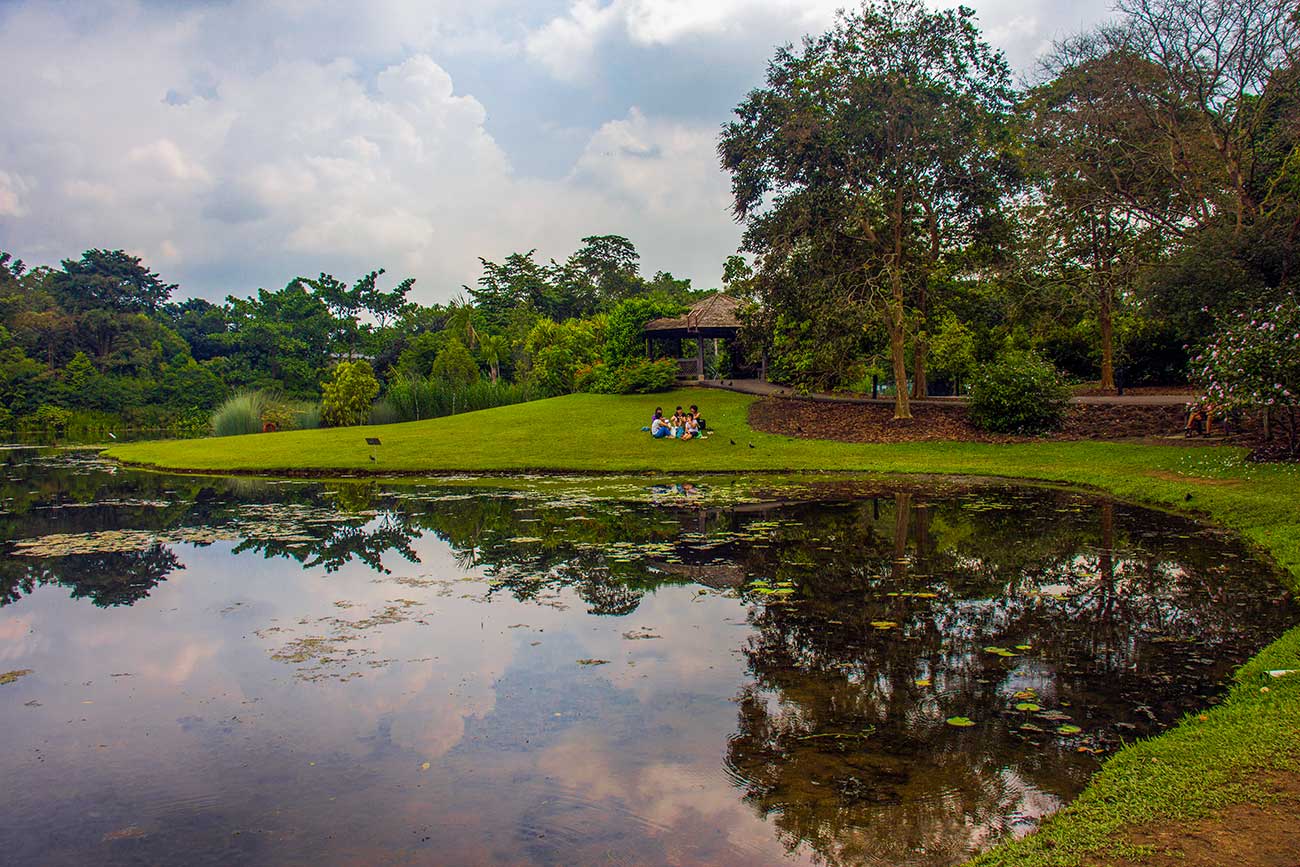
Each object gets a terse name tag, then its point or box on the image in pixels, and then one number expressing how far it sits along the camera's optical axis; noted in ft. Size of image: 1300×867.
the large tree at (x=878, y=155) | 78.84
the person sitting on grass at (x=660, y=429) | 82.79
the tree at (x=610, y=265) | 246.68
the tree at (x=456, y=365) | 145.69
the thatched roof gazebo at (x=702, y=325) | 123.95
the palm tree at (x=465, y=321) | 174.09
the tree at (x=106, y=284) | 209.97
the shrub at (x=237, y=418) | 116.78
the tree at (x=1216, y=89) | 63.98
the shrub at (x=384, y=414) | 117.50
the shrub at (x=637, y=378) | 119.75
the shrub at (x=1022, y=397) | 74.33
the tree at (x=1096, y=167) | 72.02
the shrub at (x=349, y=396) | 114.62
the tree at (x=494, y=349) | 164.35
